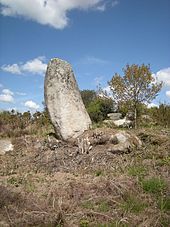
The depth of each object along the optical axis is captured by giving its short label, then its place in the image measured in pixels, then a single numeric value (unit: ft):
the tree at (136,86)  51.17
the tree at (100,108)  56.93
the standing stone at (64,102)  25.29
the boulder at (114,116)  55.29
